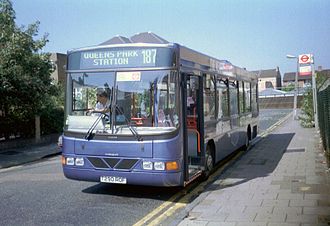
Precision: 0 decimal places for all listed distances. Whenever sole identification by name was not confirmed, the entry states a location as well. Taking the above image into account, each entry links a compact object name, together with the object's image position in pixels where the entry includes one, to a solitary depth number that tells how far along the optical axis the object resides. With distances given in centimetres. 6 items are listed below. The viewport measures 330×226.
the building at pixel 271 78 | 12115
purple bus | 727
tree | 1622
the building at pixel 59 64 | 4078
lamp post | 3381
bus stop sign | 2095
